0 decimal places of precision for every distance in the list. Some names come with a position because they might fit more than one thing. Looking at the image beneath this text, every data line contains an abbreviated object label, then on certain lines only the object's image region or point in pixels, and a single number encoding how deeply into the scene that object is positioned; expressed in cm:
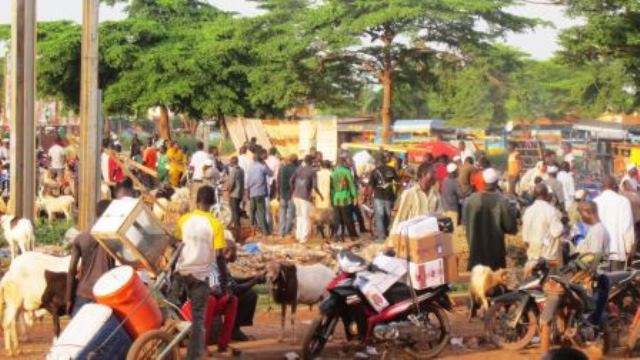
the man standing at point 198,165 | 2348
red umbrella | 2947
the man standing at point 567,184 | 2044
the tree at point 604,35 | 2677
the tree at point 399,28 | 3709
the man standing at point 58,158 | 2558
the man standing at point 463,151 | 2337
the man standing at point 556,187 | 1975
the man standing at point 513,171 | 2411
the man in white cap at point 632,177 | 1730
